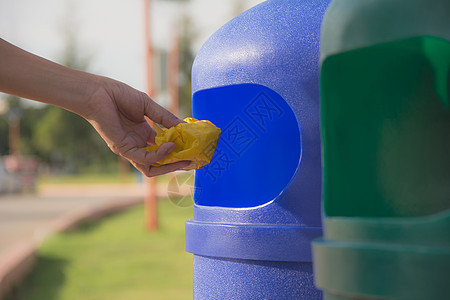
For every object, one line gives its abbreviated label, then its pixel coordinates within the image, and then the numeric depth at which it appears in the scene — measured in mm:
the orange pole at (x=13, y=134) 28881
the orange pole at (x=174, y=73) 12809
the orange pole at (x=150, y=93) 7434
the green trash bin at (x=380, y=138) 968
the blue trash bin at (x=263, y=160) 1600
